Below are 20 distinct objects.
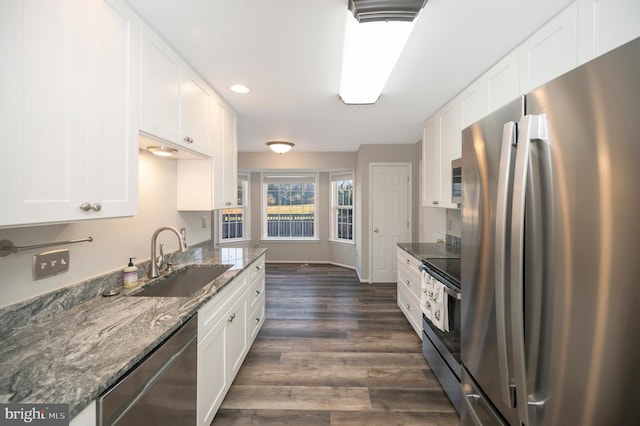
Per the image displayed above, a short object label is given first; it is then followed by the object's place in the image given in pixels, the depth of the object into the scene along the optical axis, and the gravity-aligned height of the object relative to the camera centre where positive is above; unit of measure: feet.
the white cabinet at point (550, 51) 4.11 +2.99
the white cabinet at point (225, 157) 7.73 +1.91
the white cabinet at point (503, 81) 5.37 +3.08
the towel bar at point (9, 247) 3.30 -0.48
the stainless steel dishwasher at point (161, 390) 2.62 -2.21
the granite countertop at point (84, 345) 2.32 -1.61
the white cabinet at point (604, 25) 3.29 +2.70
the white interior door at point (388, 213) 15.05 +0.03
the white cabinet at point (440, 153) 8.03 +2.18
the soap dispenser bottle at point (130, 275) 5.17 -1.30
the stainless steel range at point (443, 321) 5.68 -2.75
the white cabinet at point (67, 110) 2.66 +1.34
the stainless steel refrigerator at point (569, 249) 1.88 -0.32
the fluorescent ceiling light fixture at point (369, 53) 4.41 +3.32
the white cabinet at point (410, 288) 8.50 -2.88
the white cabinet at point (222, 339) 4.60 -2.87
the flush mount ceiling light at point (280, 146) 12.39 +3.44
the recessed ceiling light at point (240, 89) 7.19 +3.70
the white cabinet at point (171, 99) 4.67 +2.54
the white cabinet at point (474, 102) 6.44 +3.11
